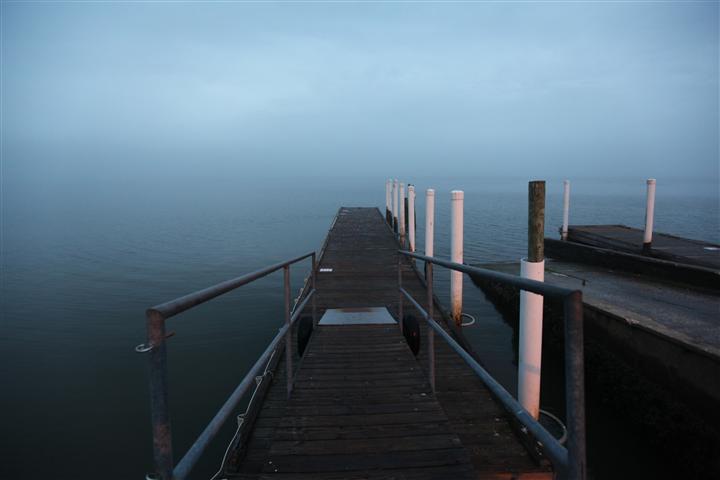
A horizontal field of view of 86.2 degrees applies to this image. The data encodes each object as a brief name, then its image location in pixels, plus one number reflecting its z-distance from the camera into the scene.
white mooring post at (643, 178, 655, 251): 9.34
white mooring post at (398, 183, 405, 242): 14.03
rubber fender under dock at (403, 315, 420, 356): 4.66
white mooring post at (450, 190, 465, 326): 6.61
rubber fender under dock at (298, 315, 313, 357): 4.53
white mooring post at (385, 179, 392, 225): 20.17
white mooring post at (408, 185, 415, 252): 12.72
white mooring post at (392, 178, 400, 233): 16.12
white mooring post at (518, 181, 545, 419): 3.52
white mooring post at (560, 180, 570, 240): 12.71
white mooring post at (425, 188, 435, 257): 8.59
